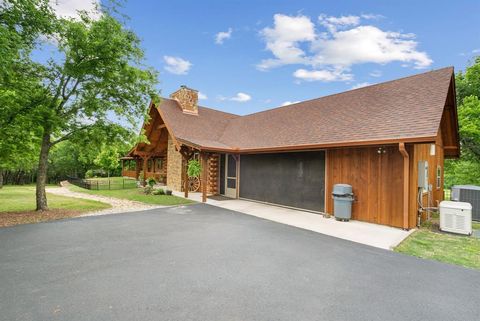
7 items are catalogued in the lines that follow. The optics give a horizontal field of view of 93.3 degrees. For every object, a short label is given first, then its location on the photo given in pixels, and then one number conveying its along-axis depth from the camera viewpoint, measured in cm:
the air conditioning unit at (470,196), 818
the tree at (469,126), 1371
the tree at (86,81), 749
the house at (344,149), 673
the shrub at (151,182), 1470
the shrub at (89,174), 2781
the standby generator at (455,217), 616
